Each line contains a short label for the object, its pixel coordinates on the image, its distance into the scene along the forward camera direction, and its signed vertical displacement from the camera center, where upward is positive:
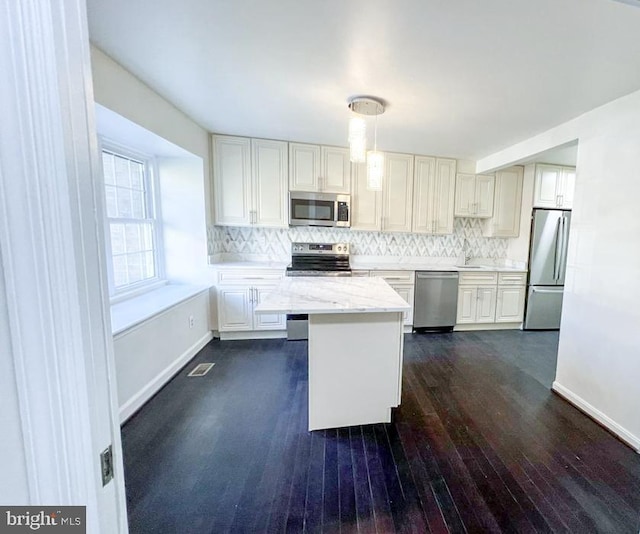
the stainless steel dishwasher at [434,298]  3.80 -0.83
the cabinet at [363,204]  3.79 +0.41
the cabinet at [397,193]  3.85 +0.57
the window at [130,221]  2.57 +0.12
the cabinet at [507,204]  4.07 +0.45
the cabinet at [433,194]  3.93 +0.56
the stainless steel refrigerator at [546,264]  3.88 -0.38
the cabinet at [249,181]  3.43 +0.65
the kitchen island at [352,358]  1.87 -0.82
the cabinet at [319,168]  3.58 +0.84
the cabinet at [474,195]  4.04 +0.57
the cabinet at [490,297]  3.91 -0.84
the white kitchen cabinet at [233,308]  3.42 -0.87
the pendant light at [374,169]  2.10 +0.48
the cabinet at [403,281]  3.75 -0.60
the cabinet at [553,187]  3.89 +0.67
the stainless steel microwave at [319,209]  3.60 +0.33
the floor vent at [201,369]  2.71 -1.30
